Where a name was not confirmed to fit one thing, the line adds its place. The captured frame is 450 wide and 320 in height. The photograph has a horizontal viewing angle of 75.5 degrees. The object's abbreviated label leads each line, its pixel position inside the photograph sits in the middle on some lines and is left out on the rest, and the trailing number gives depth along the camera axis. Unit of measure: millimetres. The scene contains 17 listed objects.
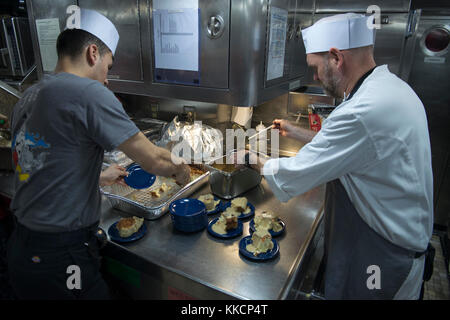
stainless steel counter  1054
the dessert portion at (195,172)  1751
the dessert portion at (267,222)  1302
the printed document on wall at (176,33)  1452
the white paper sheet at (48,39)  1975
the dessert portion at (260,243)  1180
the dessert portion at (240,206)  1452
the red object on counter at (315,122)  1832
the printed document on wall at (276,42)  1395
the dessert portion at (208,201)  1464
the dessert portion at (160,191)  1555
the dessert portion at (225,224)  1313
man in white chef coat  976
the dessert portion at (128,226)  1272
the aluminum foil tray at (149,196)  1417
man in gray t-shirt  955
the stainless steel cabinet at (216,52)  1315
